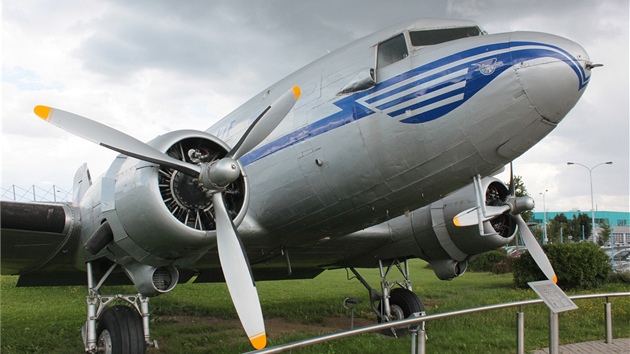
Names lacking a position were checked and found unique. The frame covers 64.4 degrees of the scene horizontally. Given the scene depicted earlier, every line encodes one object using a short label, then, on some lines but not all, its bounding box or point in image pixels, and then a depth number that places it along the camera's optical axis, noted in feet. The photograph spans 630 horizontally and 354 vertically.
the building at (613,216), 303.07
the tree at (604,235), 182.91
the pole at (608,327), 23.53
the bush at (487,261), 89.76
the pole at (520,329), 18.70
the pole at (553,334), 19.07
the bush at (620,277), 55.62
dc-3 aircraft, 16.87
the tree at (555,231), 174.79
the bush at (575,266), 50.42
